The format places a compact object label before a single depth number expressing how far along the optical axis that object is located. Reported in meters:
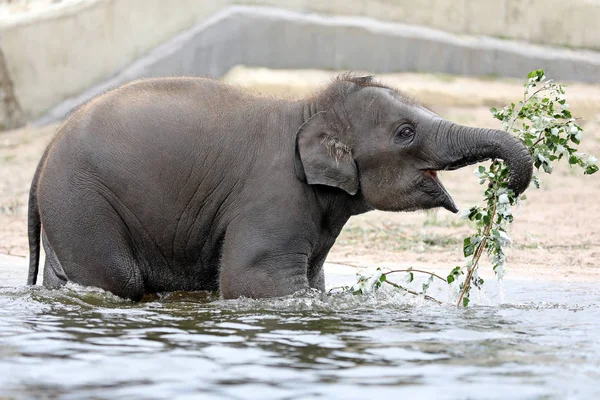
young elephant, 13.12
